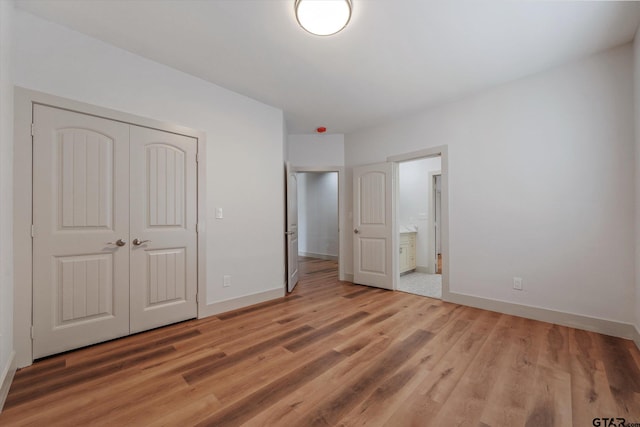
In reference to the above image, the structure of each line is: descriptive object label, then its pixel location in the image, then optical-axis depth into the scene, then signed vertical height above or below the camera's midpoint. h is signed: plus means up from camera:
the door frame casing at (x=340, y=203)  4.67 +0.21
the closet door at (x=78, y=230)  2.04 -0.12
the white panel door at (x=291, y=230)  3.89 -0.23
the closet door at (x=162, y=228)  2.51 -0.13
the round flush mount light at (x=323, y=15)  1.79 +1.43
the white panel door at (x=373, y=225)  4.07 -0.17
